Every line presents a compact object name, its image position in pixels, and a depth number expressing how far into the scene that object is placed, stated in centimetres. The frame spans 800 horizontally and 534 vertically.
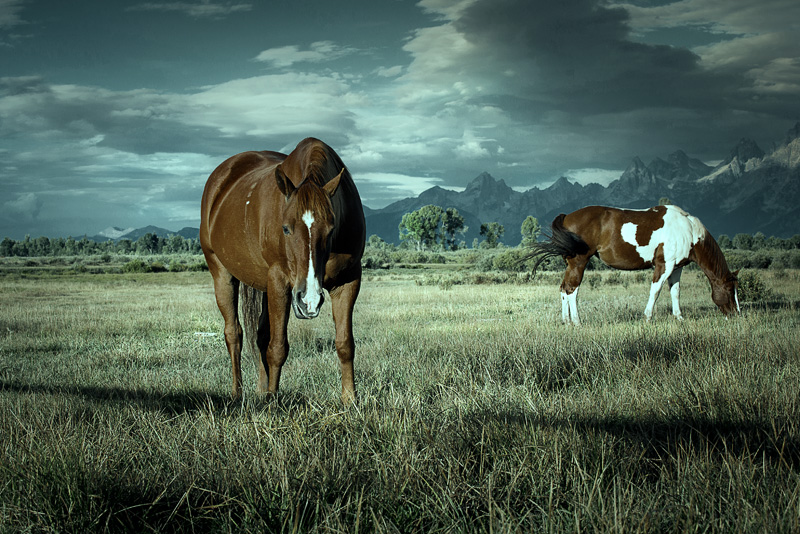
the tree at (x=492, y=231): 15165
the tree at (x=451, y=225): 14700
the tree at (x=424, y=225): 14438
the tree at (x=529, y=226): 14774
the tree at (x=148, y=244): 12631
